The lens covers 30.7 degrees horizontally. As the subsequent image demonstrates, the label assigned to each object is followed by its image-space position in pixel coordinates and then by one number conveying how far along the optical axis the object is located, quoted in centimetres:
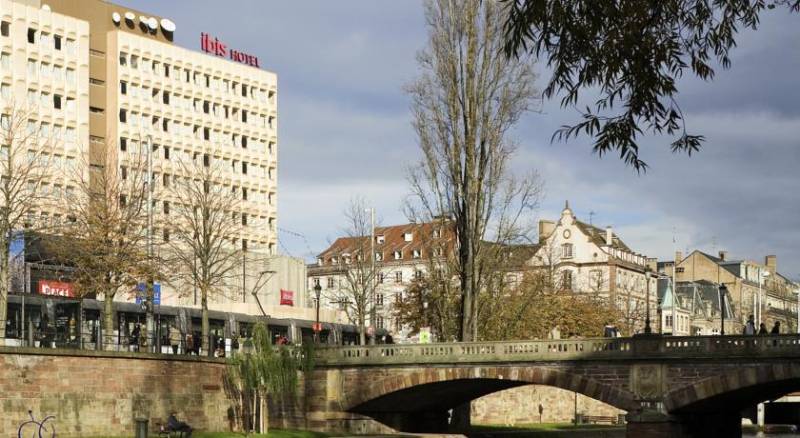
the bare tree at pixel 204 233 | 7775
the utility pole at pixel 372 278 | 9975
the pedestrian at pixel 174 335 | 7638
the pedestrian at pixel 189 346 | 7151
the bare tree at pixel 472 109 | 7000
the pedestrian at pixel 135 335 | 6969
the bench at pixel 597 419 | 9950
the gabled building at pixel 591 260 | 15825
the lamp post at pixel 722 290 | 7041
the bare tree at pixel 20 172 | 6181
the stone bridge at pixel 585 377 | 5997
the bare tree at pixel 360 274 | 9919
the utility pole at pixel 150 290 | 6481
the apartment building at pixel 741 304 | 19012
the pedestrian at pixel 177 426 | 5884
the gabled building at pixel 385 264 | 15662
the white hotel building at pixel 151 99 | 10862
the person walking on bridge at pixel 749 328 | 6554
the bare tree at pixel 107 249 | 6812
